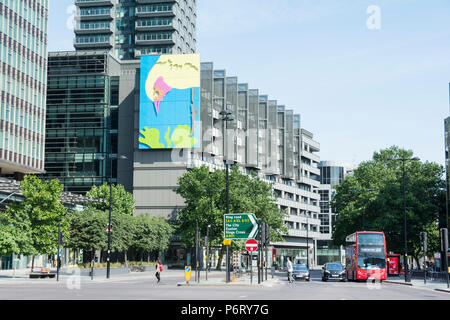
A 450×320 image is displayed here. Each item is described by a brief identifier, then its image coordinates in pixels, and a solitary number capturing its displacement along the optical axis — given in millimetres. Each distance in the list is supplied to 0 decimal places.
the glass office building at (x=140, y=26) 143000
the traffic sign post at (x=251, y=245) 40375
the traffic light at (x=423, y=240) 46744
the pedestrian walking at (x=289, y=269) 48550
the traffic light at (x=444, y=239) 41469
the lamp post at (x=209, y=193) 82594
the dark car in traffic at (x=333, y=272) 57375
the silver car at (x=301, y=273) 57688
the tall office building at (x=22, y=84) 79625
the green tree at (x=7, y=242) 50781
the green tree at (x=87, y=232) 65750
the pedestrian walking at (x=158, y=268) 46281
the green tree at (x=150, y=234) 85438
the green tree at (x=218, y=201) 84500
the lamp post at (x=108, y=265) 55156
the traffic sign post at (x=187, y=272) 41681
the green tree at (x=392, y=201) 77000
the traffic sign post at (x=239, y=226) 41969
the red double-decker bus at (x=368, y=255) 50625
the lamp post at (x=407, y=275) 54012
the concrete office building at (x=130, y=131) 110250
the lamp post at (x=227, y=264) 40612
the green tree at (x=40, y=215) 55594
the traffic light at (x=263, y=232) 44453
